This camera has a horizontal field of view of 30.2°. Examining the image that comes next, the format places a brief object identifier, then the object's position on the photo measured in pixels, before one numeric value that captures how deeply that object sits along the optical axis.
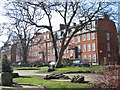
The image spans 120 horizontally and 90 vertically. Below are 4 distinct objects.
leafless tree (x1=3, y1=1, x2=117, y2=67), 24.64
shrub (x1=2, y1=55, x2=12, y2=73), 14.80
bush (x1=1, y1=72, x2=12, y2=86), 10.81
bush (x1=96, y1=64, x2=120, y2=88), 7.04
